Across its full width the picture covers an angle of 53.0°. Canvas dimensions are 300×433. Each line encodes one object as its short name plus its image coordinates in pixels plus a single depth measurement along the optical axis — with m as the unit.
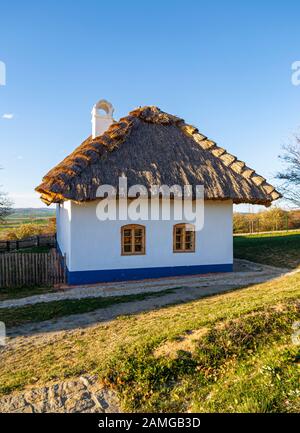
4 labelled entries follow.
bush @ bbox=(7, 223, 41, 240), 25.95
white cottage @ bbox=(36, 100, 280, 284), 10.74
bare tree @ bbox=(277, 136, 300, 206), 20.50
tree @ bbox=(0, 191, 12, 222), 23.30
